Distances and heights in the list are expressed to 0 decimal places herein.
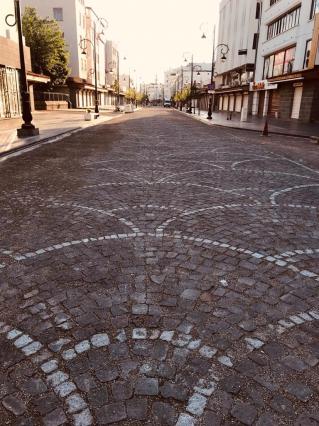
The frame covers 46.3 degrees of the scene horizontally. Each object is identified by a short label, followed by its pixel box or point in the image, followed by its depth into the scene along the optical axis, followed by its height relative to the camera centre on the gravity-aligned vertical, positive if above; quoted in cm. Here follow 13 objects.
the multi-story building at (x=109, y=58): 9799 +877
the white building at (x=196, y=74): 14145 +759
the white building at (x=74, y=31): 5678 +927
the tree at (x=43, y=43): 4475 +552
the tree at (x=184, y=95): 8244 -13
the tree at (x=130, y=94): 9894 -26
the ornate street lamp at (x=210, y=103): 3660 -80
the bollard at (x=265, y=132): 2095 -191
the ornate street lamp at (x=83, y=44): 5987 +739
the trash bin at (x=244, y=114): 3246 -153
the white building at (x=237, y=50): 4934 +637
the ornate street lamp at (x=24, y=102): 1503 -49
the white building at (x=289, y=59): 2981 +346
